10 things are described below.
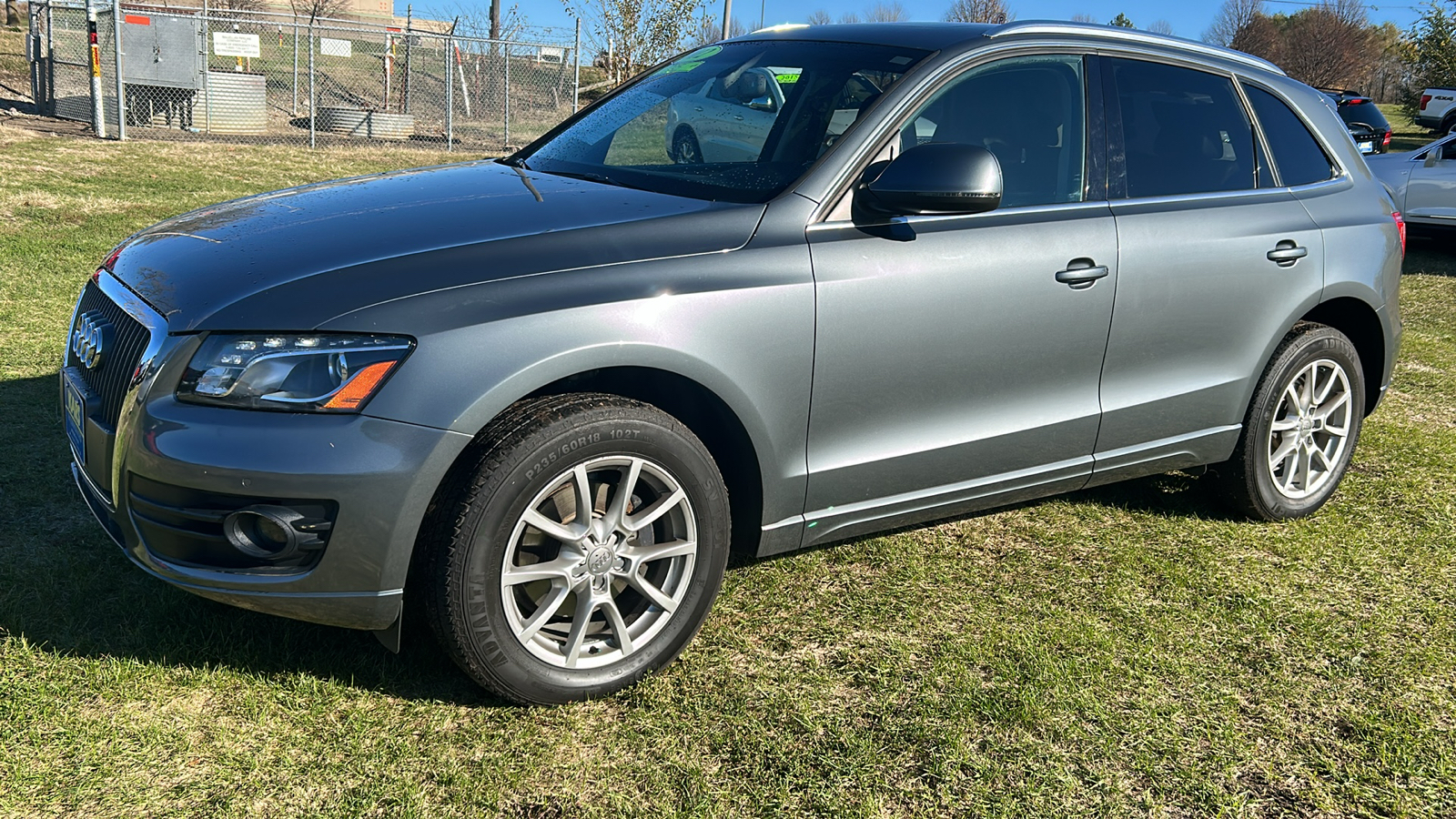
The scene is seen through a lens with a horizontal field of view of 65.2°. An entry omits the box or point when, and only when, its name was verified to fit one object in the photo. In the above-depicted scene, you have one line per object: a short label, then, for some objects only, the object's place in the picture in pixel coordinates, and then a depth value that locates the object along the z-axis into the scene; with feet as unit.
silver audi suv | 8.64
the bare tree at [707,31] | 86.12
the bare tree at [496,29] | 83.56
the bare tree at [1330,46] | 141.08
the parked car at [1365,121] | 52.08
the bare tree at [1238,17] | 171.53
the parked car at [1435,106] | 90.41
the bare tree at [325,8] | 135.15
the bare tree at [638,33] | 81.20
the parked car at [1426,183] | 39.93
